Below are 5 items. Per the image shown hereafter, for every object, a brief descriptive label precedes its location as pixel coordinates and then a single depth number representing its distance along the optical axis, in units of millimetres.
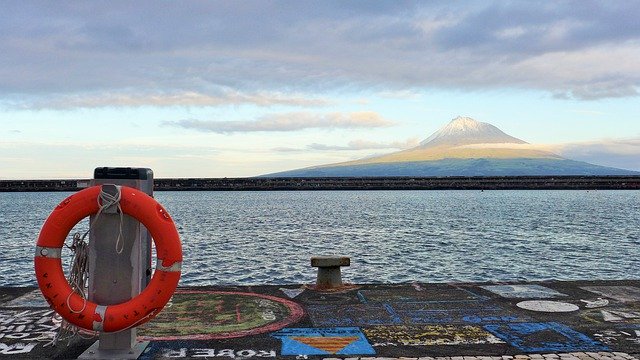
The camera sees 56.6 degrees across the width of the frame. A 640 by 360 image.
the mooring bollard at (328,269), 11359
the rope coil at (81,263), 6938
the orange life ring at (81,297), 6898
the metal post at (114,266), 7109
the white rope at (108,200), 6922
